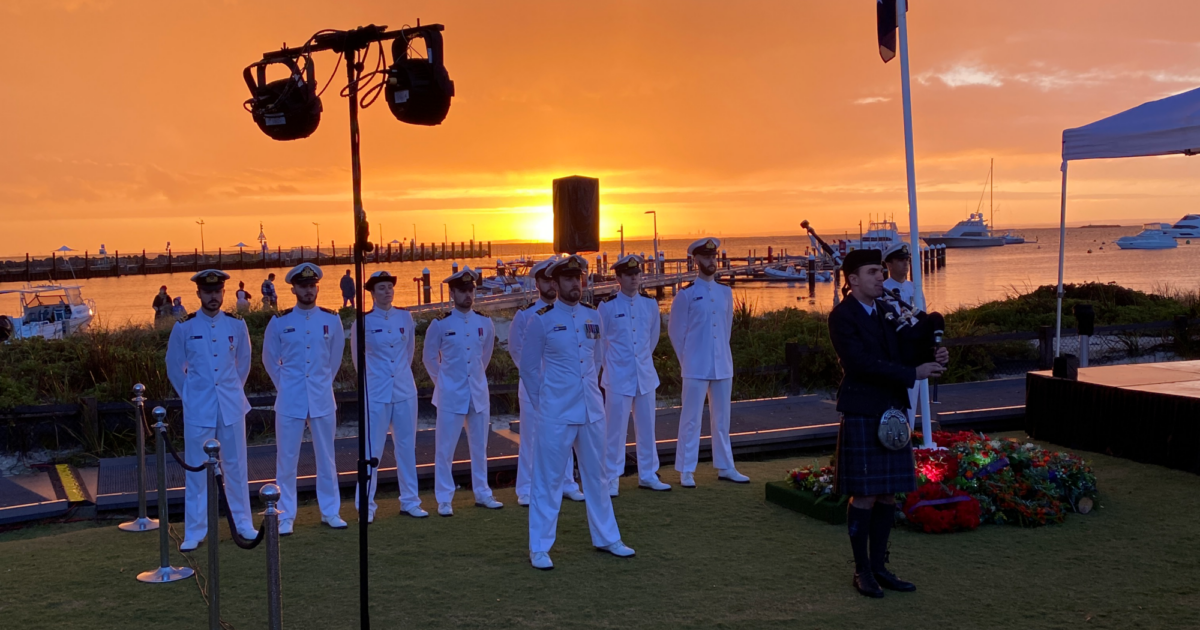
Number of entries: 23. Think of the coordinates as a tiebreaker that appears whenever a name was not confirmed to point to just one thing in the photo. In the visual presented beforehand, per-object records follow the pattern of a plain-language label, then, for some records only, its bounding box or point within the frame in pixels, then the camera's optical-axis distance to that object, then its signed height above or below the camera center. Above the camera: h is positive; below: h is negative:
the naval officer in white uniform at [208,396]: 6.29 -0.78
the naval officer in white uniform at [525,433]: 7.37 -1.29
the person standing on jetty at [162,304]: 25.80 -0.67
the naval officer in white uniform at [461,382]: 7.34 -0.84
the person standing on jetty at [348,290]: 29.50 -0.41
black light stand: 4.01 +0.48
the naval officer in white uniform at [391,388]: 7.09 -0.85
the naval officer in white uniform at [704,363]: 7.81 -0.78
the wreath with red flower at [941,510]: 6.14 -1.60
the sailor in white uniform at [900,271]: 7.90 -0.04
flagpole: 6.82 +0.77
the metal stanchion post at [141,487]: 6.25 -1.42
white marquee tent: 7.65 +1.08
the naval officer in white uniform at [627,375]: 7.82 -0.86
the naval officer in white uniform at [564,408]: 5.78 -0.83
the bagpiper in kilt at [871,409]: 4.84 -0.74
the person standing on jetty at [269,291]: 27.44 -0.40
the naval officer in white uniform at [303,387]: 6.73 -0.79
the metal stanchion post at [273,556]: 3.49 -1.03
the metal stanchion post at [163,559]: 5.51 -1.65
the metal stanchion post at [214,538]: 4.12 -1.14
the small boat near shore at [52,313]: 21.62 -0.76
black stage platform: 7.49 -1.28
